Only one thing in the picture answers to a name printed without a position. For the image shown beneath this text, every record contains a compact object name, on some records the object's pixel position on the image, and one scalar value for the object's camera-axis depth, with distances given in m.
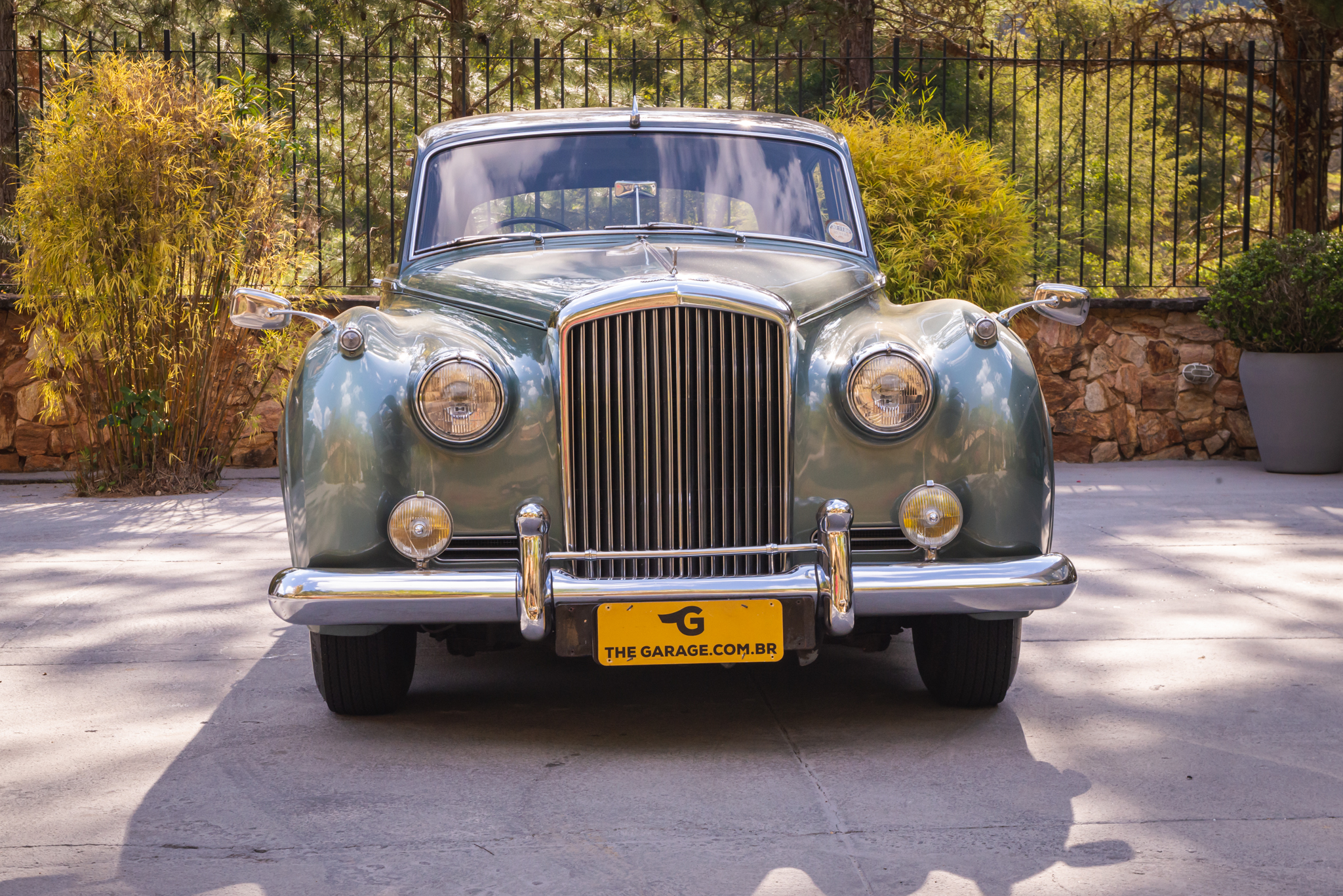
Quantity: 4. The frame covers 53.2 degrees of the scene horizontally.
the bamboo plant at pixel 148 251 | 7.64
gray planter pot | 8.72
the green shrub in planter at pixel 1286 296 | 8.67
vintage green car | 3.18
